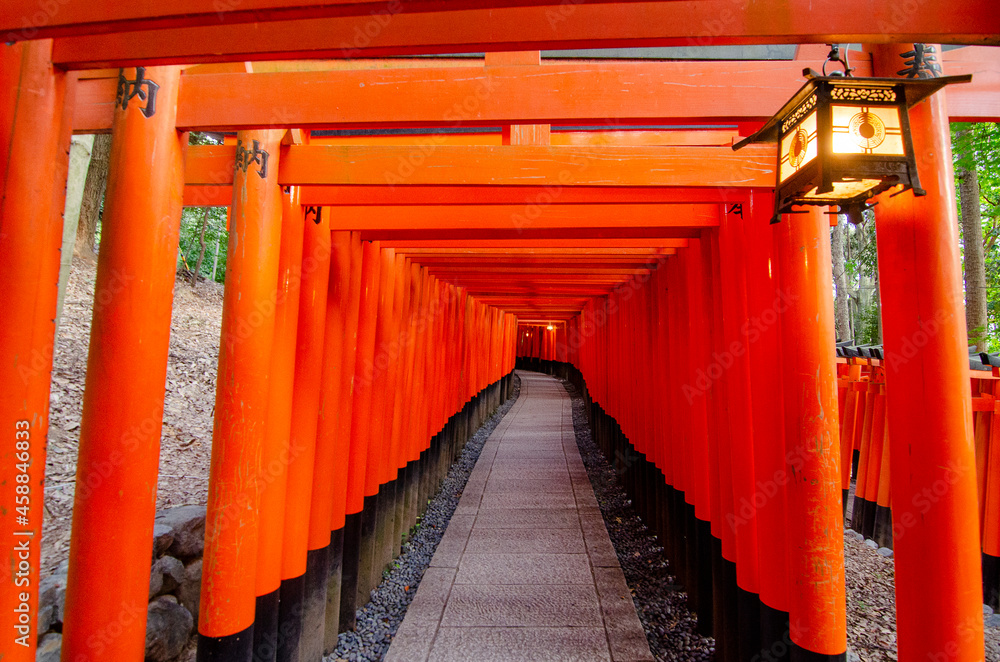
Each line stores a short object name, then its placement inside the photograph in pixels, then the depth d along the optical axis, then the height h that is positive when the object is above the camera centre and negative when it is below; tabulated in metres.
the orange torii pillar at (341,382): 4.06 -0.25
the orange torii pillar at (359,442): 4.51 -0.85
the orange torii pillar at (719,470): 3.58 -0.85
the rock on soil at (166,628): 3.25 -1.98
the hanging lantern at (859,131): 1.74 +0.88
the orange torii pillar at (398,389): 5.64 -0.41
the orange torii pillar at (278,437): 3.04 -0.55
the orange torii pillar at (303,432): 3.43 -0.59
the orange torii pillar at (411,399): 6.24 -0.58
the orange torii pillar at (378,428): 5.07 -0.79
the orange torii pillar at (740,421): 3.20 -0.41
